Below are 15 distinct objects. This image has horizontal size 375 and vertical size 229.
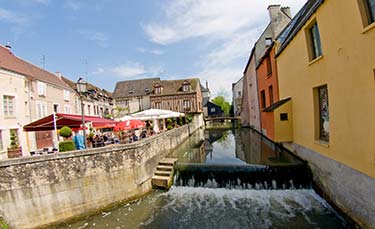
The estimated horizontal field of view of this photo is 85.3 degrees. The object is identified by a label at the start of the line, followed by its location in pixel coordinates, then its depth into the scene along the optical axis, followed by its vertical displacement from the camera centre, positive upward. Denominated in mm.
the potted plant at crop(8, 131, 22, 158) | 10291 -1095
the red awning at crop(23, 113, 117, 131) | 9344 +249
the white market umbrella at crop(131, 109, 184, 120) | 16703 +642
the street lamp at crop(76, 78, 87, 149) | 8374 +1697
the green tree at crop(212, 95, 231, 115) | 68162 +5107
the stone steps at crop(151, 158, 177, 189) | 9609 -2670
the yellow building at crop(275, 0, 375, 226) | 4719 +502
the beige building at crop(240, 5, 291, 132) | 18875 +6564
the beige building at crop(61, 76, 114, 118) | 25725 +3505
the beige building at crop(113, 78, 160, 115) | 39531 +5896
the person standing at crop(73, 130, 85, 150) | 9345 -652
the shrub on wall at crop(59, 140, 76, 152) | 8039 -723
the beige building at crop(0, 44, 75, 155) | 14246 +2657
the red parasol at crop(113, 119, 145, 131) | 12539 -68
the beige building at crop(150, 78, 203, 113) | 36312 +4519
